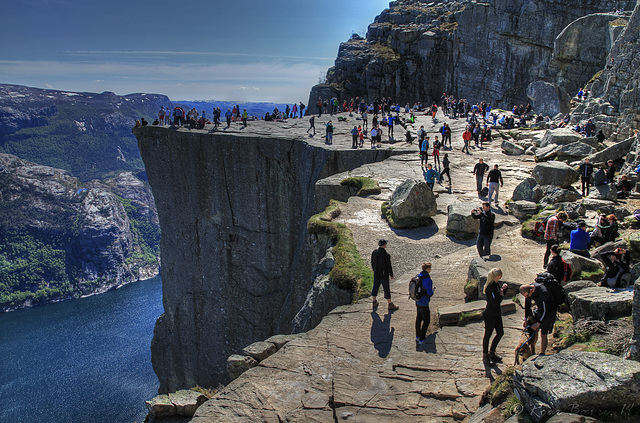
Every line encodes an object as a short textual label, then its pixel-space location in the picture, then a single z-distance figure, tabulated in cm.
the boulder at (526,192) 1849
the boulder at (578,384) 565
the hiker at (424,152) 2559
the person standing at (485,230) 1310
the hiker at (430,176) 2097
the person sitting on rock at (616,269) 916
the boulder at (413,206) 1708
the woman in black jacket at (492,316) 861
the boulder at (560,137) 2719
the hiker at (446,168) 2249
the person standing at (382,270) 1111
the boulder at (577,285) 959
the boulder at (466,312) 1052
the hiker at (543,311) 796
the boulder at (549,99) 3956
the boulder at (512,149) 2941
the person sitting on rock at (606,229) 1241
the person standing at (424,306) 964
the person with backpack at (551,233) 1253
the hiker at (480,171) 2064
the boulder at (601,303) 805
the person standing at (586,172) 1939
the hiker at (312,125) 3622
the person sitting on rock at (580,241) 1149
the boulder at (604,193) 1789
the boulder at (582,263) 1094
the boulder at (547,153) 2640
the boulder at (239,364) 1020
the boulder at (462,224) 1592
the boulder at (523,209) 1747
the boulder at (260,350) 1054
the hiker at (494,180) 1859
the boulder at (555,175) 2073
